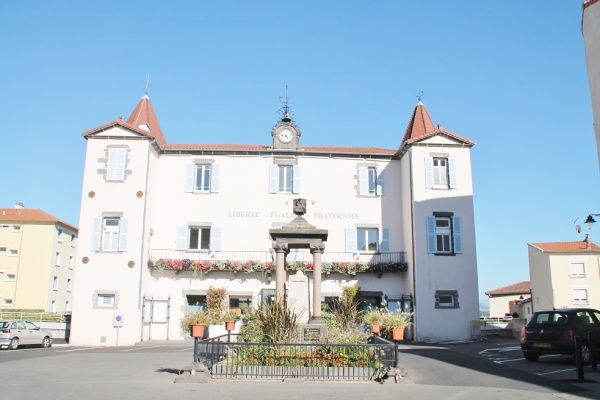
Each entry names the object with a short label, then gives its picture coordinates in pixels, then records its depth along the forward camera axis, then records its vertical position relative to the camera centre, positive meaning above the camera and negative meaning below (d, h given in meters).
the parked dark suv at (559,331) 14.02 -0.43
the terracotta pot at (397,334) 12.02 -0.46
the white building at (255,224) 25.17 +4.20
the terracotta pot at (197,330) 13.00 -0.44
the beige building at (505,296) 53.72 +1.75
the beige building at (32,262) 42.31 +3.74
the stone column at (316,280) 15.62 +0.92
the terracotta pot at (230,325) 21.41 -0.50
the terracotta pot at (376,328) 17.78 -0.47
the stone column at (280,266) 15.82 +1.32
